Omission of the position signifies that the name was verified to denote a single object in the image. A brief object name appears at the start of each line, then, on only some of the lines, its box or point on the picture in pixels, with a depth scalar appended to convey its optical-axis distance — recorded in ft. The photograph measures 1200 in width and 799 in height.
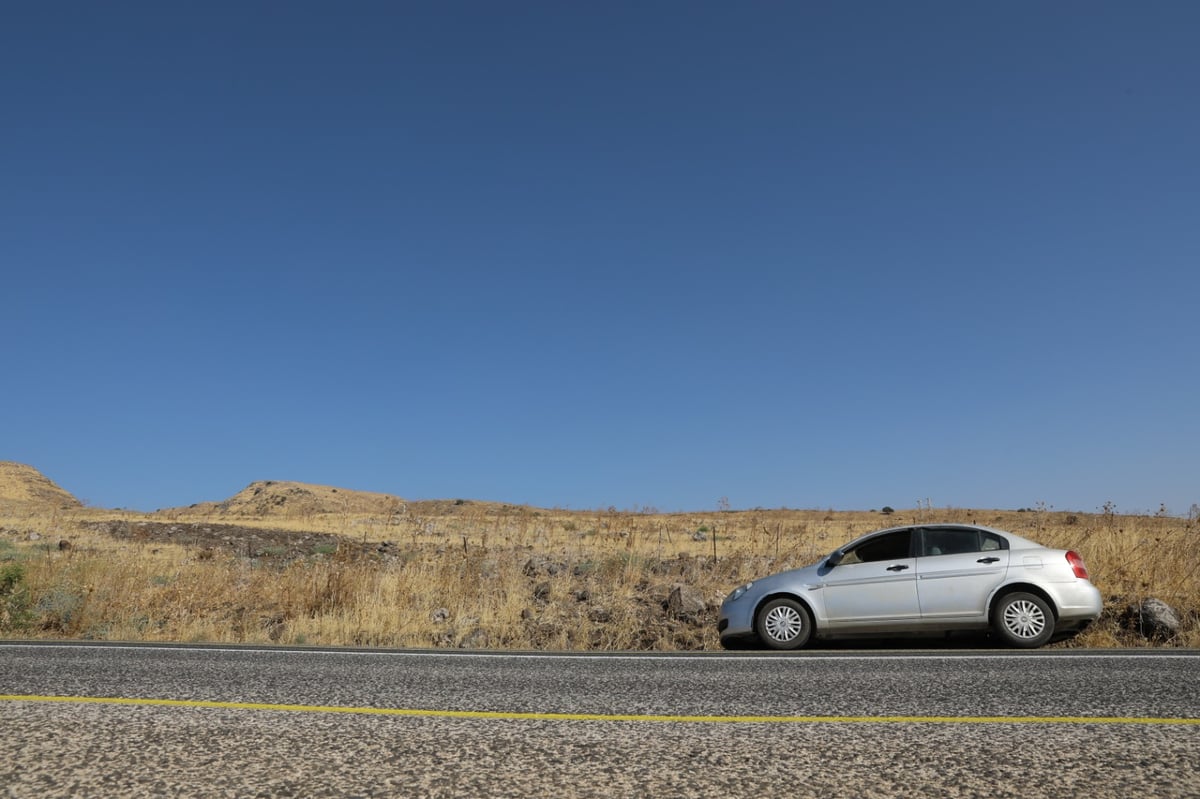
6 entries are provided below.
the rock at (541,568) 59.98
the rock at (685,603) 48.24
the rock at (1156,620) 40.40
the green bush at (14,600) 45.24
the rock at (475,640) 42.91
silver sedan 36.88
